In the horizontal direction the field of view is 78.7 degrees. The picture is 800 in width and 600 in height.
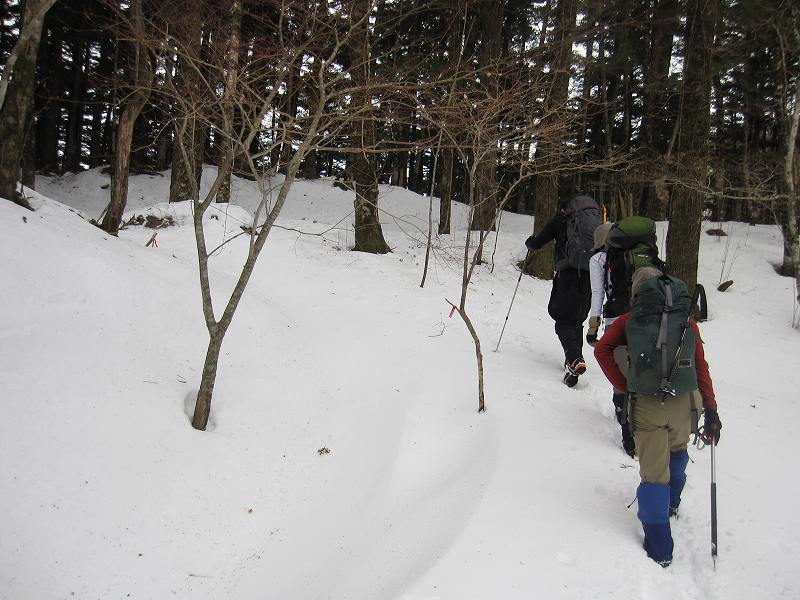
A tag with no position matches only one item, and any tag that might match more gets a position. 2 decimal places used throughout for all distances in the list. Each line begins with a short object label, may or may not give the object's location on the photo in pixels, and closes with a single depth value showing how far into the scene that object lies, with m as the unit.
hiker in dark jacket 5.02
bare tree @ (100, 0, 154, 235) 6.48
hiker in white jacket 4.19
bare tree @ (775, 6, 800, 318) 7.47
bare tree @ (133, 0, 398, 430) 3.52
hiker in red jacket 2.58
